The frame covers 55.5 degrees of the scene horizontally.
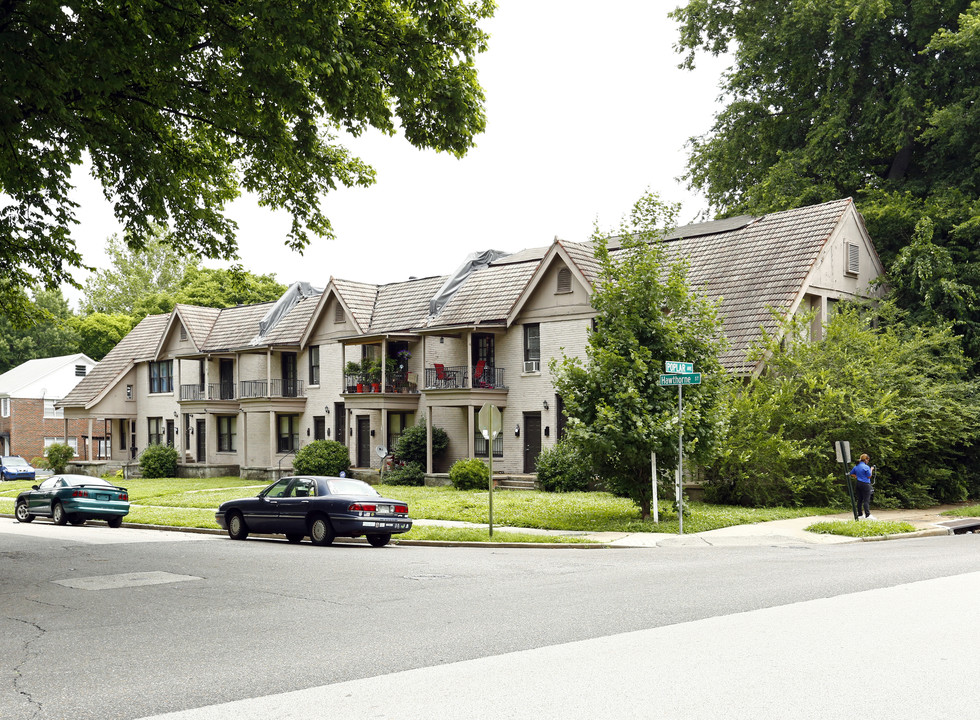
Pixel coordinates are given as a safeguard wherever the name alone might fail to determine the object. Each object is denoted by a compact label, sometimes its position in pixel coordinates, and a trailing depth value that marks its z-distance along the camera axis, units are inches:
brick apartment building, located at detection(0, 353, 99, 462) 2667.3
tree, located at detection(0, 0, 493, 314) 513.3
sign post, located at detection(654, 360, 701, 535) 766.5
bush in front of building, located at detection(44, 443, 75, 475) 2085.4
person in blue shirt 879.1
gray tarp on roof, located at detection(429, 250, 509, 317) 1539.1
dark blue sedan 739.4
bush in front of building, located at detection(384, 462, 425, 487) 1396.4
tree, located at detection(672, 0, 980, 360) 1264.8
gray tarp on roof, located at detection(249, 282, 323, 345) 1833.2
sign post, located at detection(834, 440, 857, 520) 877.2
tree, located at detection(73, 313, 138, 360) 3075.8
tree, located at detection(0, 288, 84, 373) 3430.1
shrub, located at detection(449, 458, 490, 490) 1275.8
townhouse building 1240.2
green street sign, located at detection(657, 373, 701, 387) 773.3
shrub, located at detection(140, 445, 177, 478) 1841.8
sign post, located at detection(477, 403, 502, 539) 773.9
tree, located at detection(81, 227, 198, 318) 3535.9
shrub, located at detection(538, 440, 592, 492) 1202.0
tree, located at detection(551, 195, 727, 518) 808.9
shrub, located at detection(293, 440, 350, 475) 1497.3
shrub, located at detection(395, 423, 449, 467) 1441.9
